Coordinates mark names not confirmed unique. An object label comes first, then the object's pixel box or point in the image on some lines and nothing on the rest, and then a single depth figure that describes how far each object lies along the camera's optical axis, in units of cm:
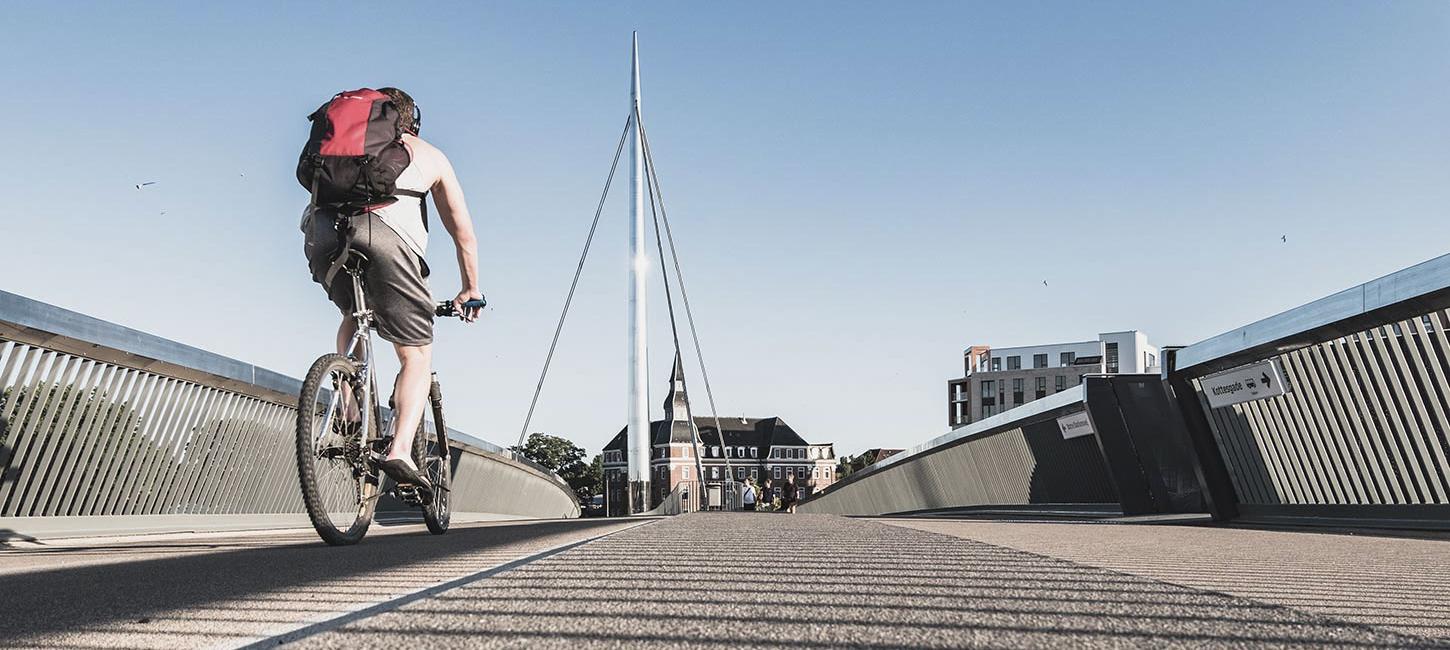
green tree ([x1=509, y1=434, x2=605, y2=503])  13325
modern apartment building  11750
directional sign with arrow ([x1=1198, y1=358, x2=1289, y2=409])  870
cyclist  447
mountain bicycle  437
